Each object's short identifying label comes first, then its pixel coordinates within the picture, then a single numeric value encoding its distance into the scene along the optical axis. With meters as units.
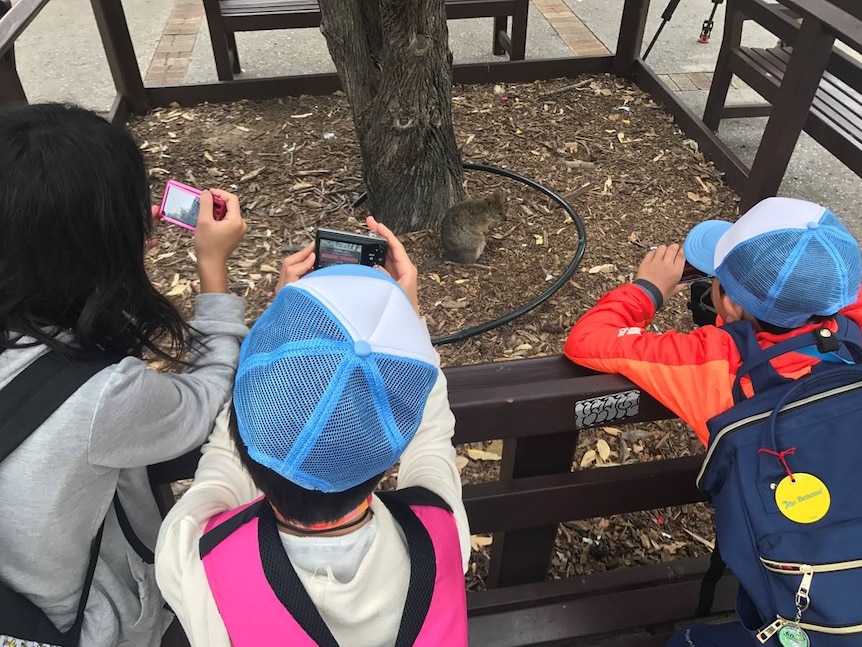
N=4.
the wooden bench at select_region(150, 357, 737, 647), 1.52
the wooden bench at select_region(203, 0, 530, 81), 4.77
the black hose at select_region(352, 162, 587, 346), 3.20
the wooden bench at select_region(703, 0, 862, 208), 3.39
